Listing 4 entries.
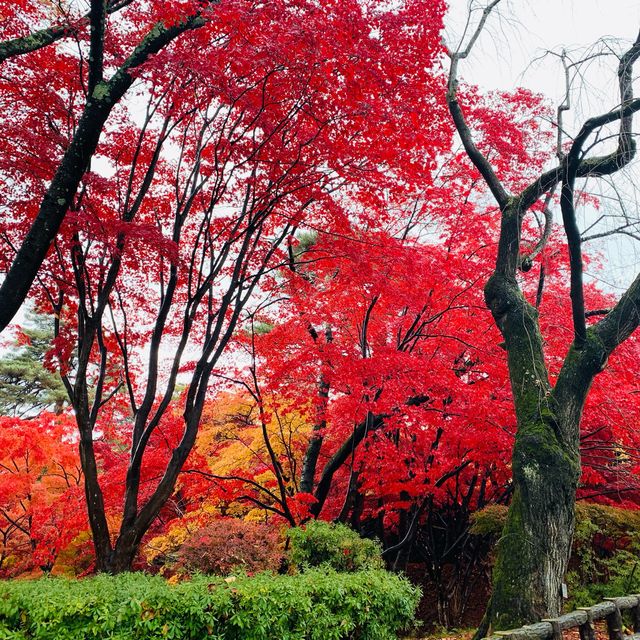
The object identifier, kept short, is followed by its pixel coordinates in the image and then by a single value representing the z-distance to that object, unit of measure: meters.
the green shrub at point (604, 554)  7.77
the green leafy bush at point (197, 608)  4.40
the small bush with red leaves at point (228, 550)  7.02
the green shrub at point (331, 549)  7.28
